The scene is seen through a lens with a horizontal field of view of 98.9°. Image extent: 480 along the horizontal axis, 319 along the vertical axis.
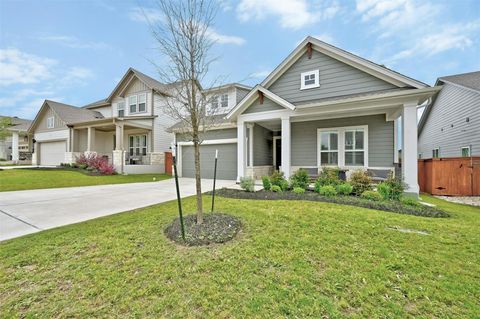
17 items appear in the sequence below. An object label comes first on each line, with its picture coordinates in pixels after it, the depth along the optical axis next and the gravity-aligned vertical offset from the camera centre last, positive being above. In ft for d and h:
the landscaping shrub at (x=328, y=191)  24.03 -3.59
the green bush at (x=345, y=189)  24.22 -3.37
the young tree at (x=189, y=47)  13.99 +7.98
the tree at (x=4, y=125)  64.30 +11.20
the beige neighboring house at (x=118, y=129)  54.54 +9.56
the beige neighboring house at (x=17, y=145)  78.38 +6.73
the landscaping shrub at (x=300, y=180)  27.50 -2.64
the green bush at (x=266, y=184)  28.02 -3.22
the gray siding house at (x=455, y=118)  38.91 +9.43
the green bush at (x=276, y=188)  26.91 -3.71
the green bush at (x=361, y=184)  24.54 -2.83
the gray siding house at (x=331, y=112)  26.43 +7.15
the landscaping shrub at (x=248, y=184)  27.14 -3.14
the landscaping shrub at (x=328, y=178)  26.18 -2.29
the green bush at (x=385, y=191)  22.16 -3.32
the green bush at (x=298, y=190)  25.20 -3.66
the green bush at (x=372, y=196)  22.14 -3.89
